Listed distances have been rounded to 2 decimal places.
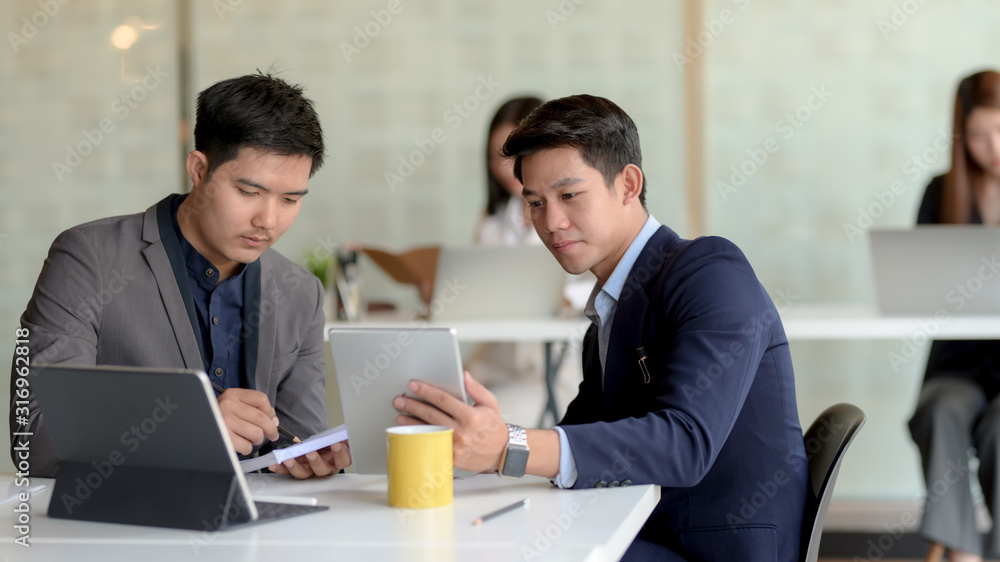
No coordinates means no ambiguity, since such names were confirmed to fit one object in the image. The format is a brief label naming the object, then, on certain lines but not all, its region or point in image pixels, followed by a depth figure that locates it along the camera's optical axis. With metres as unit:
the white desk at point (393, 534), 2.76
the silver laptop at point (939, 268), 4.63
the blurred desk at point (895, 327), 4.64
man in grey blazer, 3.38
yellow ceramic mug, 2.93
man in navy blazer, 3.02
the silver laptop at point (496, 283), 5.15
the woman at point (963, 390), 4.76
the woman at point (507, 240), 5.75
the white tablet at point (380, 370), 2.95
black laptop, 2.82
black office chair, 3.16
